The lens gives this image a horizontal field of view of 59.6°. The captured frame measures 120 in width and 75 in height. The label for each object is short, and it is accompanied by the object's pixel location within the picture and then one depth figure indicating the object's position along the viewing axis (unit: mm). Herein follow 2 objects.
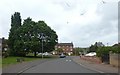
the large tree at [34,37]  30422
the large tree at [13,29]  32134
